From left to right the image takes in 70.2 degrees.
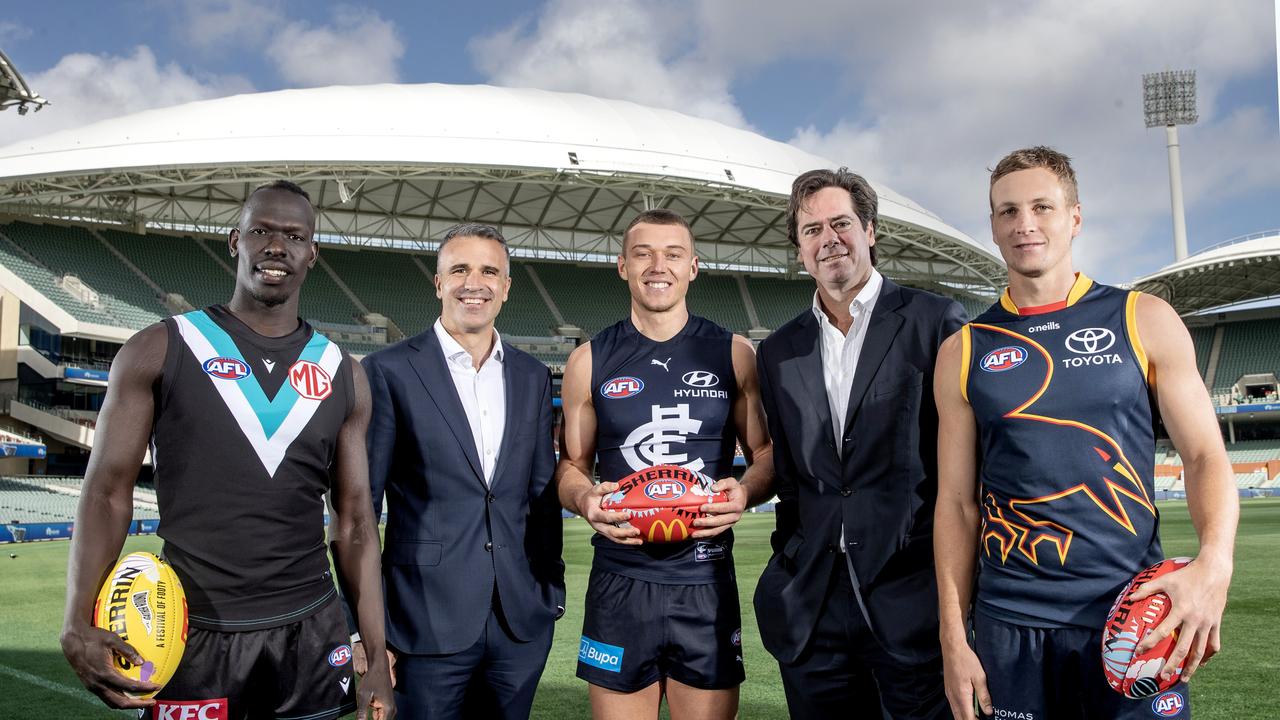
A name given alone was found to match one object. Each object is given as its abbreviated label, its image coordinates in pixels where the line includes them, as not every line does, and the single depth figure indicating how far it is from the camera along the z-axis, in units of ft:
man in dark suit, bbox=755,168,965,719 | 10.50
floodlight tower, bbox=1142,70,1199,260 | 194.90
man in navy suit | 11.80
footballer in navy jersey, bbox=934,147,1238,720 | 8.58
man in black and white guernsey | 8.93
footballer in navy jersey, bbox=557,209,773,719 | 11.89
